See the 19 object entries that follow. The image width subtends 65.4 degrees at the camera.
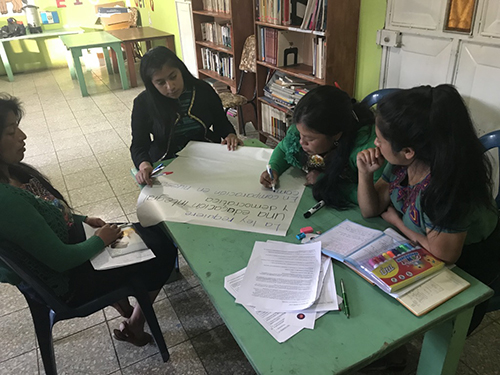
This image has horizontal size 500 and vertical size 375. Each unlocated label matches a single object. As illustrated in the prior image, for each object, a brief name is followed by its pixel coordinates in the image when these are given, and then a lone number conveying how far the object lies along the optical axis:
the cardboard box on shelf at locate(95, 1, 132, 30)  6.90
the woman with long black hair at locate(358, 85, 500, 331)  0.97
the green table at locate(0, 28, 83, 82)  6.43
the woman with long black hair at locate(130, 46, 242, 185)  1.85
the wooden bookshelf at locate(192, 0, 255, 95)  3.57
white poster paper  1.27
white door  1.89
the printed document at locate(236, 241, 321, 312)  0.92
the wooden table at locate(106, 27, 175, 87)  5.74
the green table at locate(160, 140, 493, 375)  0.78
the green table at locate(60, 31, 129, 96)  5.47
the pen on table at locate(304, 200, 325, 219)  1.27
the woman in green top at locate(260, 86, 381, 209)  1.34
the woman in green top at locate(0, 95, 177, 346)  1.11
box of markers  0.93
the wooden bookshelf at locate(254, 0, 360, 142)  2.50
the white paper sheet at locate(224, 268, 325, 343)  0.84
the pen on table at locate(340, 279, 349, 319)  0.89
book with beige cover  0.88
